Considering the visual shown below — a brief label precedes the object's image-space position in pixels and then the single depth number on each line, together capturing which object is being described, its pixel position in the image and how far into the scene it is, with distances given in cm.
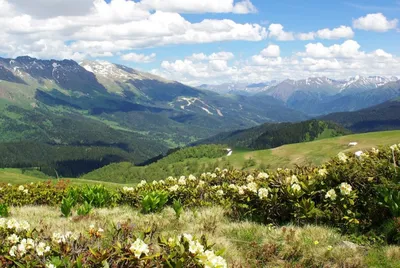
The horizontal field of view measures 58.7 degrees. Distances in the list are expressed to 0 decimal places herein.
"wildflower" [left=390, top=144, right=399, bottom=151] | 1265
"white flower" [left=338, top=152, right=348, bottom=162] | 1272
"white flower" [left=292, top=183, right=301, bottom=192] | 1098
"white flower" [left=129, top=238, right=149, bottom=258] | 619
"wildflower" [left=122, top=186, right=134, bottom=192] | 1741
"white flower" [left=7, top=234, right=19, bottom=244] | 763
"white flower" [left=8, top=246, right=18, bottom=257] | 688
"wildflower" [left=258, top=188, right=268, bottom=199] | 1141
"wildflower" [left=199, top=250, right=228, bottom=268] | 585
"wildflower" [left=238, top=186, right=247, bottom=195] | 1236
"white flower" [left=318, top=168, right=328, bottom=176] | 1177
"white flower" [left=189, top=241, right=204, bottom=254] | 619
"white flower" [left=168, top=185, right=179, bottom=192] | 1581
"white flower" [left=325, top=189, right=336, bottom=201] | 1044
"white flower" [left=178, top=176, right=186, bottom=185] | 1695
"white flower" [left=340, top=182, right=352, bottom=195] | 1025
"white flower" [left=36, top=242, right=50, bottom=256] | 688
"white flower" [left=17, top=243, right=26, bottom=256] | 697
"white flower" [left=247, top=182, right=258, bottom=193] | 1199
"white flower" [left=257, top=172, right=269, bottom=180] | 1344
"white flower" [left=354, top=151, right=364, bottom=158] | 1302
